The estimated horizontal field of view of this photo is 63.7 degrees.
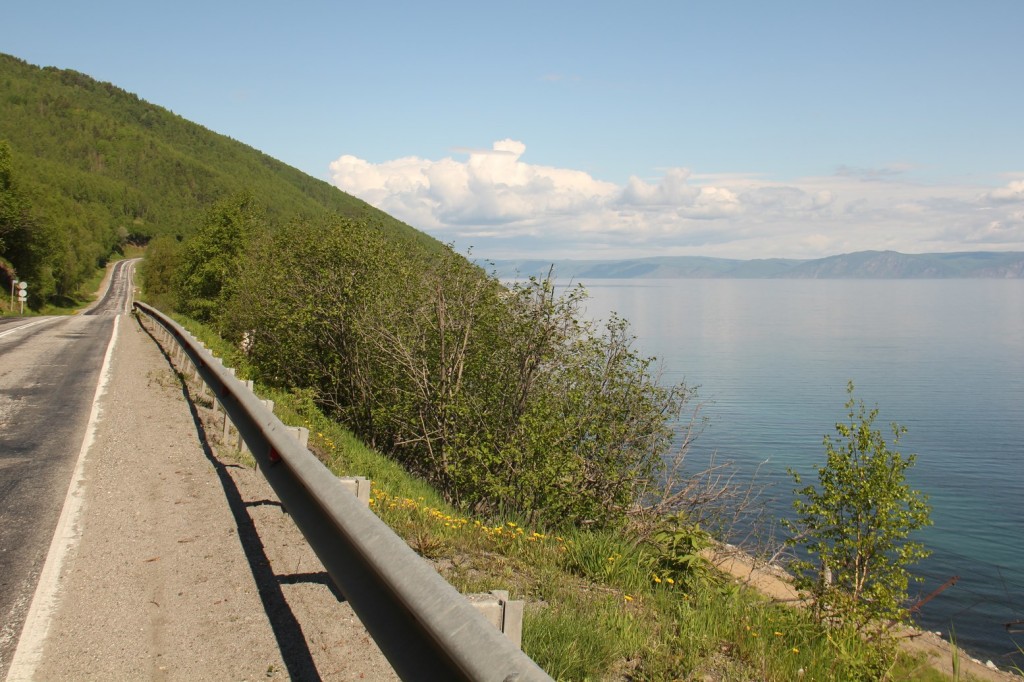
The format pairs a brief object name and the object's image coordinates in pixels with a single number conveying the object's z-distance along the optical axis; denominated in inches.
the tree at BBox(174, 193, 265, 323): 2126.0
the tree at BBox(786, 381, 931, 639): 487.2
